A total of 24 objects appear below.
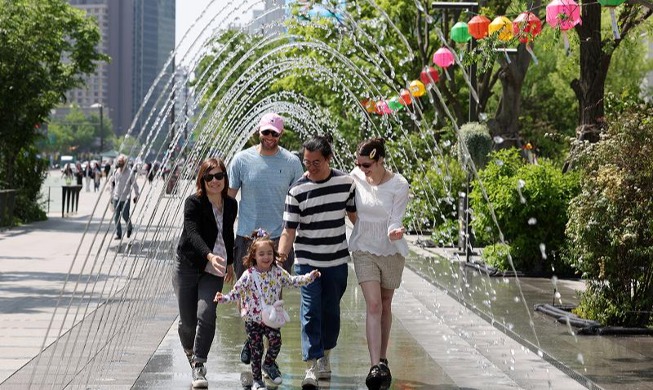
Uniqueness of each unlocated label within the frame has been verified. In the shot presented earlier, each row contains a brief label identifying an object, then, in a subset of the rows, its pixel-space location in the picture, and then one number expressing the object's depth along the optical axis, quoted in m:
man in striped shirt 9.02
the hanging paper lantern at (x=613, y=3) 11.76
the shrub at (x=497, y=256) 18.19
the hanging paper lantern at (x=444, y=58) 23.27
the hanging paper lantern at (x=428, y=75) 25.22
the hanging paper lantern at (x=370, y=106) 32.09
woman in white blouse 8.96
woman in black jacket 8.78
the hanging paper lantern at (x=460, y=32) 21.33
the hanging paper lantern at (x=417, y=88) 26.45
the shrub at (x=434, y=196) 26.58
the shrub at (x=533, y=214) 17.97
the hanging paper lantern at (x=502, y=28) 14.66
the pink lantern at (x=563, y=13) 12.99
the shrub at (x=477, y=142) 24.31
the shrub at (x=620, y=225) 11.76
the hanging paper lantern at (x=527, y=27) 13.16
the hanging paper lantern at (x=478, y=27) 19.42
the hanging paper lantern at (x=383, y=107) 28.04
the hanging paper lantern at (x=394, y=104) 28.06
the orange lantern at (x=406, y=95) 28.00
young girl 8.52
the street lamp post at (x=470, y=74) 20.52
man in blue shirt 9.81
